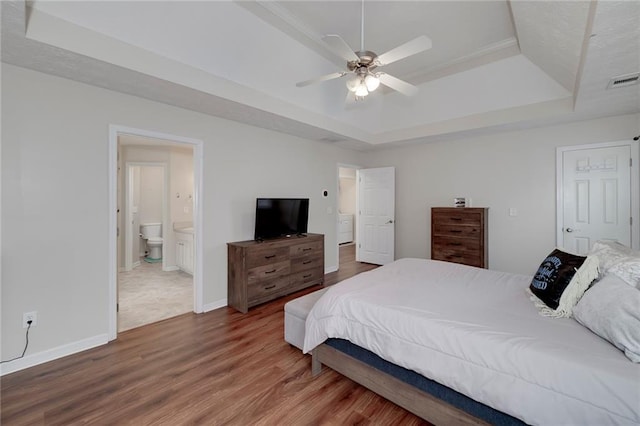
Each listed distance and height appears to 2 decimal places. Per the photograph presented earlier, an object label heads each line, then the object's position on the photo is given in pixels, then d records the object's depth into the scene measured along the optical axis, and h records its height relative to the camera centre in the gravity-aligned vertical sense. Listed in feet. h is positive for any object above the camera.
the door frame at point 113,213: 9.05 +0.02
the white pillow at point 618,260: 5.07 -0.91
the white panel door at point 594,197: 11.87 +0.76
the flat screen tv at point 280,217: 12.77 -0.16
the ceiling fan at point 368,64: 6.63 +4.05
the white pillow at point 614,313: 4.01 -1.60
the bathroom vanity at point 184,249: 16.38 -2.15
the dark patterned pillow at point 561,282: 5.49 -1.46
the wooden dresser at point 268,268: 11.47 -2.49
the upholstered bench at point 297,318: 8.12 -3.15
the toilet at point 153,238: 20.10 -1.84
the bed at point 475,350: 3.79 -2.30
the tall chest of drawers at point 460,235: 14.06 -1.12
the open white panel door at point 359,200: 20.24 +0.99
